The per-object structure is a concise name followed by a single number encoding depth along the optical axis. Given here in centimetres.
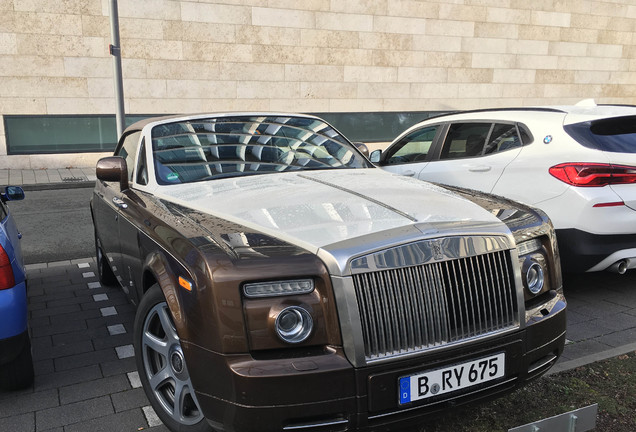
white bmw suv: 455
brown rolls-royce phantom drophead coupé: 223
